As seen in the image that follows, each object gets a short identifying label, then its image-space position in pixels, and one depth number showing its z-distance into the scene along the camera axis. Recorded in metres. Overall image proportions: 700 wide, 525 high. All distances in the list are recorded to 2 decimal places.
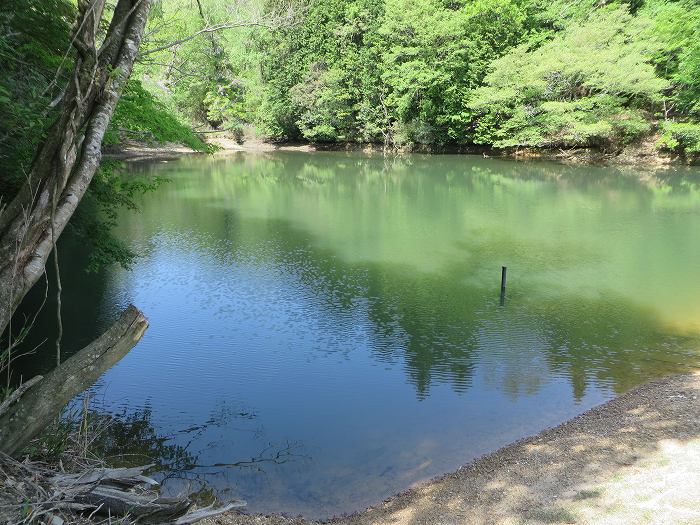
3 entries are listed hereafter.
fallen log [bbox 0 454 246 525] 2.54
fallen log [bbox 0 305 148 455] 2.94
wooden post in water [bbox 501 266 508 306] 10.62
